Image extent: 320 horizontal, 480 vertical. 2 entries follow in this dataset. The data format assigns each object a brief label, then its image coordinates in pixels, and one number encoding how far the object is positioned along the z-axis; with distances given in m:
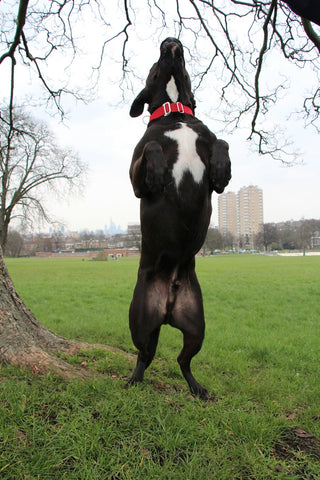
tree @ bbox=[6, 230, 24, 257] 71.94
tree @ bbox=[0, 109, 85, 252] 21.78
